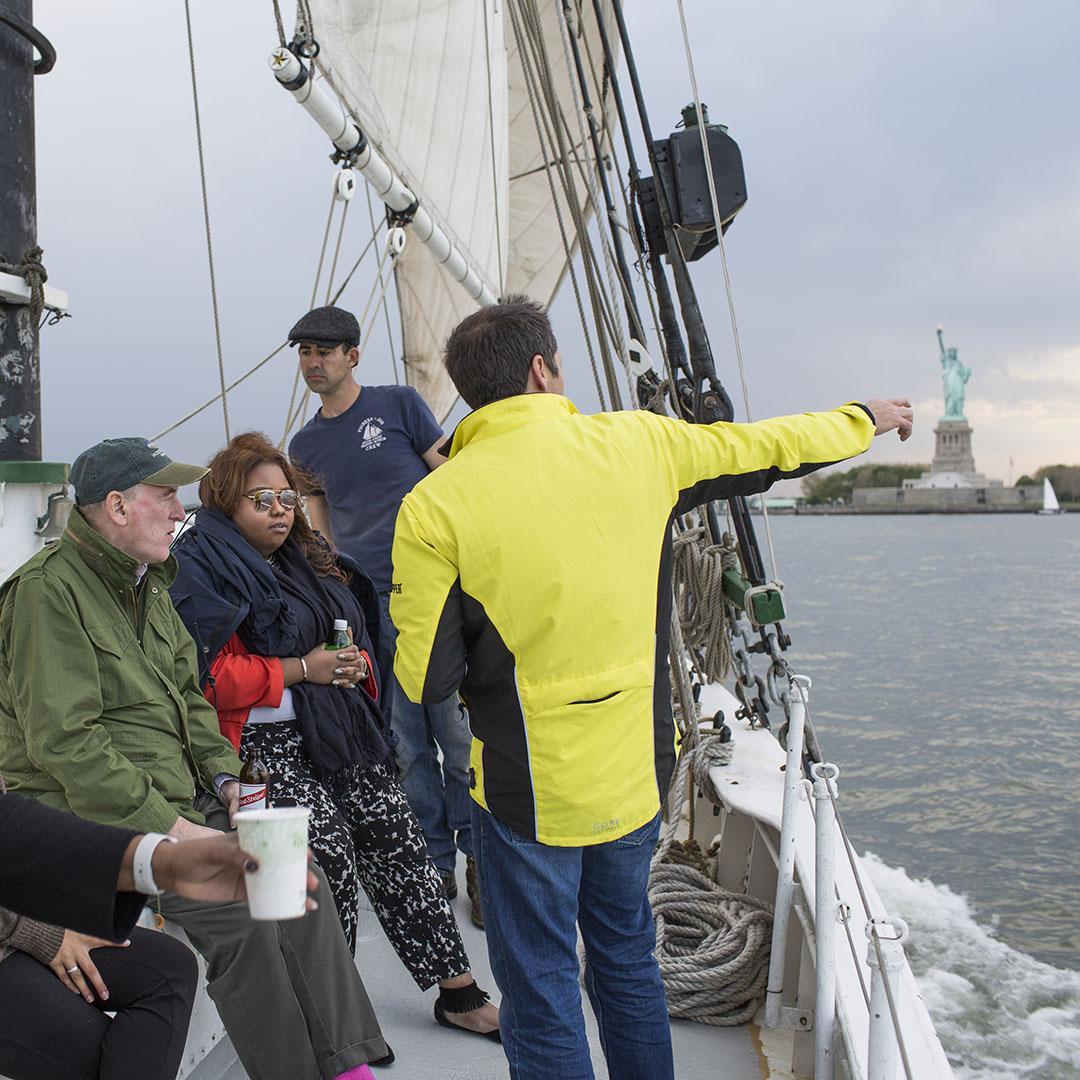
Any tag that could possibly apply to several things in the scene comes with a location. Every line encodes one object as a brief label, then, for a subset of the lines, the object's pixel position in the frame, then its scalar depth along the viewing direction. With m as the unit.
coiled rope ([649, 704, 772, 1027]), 2.31
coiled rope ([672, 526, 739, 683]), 3.08
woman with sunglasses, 2.17
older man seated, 1.73
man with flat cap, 2.79
